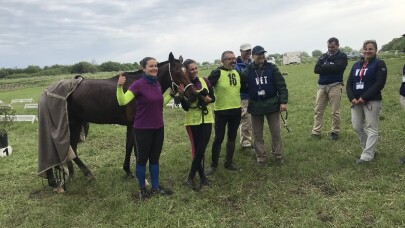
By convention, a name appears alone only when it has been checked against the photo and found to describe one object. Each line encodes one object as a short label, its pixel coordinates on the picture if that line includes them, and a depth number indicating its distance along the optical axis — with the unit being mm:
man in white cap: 6980
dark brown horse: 5883
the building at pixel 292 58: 74038
